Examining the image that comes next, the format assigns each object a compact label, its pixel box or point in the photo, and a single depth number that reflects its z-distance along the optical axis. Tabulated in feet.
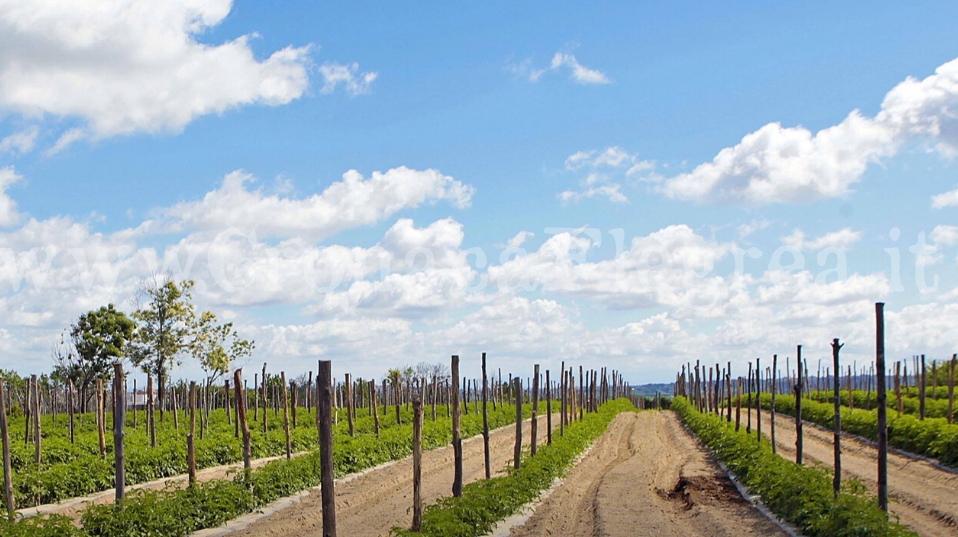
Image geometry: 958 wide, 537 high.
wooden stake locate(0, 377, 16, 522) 38.50
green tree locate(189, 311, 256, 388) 125.08
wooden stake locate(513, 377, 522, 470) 54.80
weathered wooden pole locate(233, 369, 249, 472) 50.65
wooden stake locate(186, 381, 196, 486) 42.84
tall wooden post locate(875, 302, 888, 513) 31.91
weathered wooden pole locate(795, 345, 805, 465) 48.49
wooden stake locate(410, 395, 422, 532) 34.14
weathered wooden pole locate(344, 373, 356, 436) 80.94
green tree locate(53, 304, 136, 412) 130.52
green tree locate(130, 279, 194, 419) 120.06
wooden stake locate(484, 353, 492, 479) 50.06
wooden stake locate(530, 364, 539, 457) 64.02
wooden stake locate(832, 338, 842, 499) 37.96
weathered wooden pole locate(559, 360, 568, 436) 90.76
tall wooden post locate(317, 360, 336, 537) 26.86
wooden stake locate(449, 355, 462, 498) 41.47
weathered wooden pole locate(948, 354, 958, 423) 76.89
